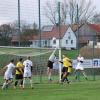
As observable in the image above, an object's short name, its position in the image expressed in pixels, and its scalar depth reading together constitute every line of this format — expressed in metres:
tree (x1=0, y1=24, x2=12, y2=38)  39.70
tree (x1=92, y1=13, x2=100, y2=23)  94.94
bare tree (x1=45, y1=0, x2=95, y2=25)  64.25
